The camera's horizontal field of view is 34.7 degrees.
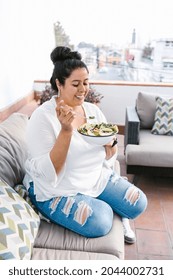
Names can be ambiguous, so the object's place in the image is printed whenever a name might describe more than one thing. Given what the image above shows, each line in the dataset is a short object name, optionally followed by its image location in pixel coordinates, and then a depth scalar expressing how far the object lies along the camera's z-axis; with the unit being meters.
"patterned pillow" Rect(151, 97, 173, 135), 2.69
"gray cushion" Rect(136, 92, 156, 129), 2.82
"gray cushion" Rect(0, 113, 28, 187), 1.38
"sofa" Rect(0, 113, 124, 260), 1.03
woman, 1.25
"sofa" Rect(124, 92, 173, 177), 2.29
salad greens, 1.33
